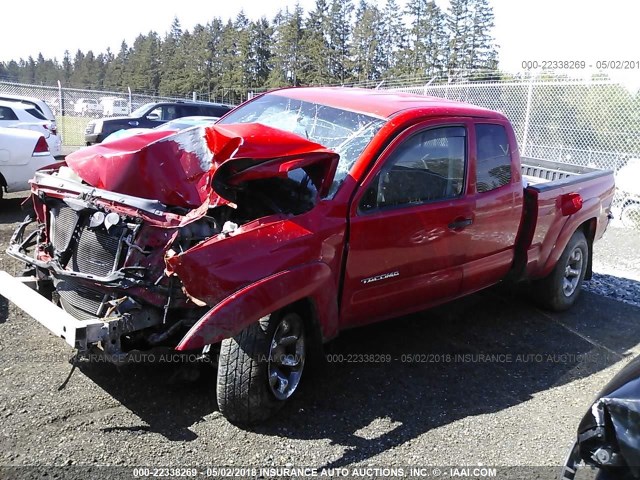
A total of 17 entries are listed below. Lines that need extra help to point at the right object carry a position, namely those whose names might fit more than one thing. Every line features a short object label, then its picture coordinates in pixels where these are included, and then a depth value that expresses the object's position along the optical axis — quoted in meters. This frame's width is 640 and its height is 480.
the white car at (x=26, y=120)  11.17
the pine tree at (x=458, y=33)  46.81
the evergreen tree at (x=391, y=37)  51.84
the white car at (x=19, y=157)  7.68
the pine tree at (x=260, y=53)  59.25
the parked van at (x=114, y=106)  25.06
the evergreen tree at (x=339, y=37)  52.91
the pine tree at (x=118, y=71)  77.81
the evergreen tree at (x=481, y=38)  46.31
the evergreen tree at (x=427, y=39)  48.12
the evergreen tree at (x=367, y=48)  52.09
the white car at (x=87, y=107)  24.01
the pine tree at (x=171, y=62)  68.25
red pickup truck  3.02
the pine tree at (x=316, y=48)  52.62
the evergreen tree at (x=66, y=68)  91.88
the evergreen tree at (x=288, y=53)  54.34
